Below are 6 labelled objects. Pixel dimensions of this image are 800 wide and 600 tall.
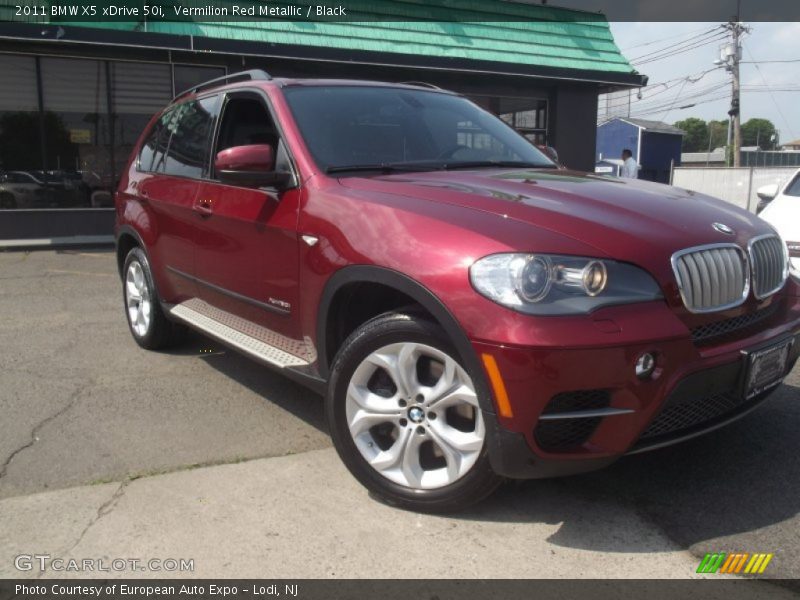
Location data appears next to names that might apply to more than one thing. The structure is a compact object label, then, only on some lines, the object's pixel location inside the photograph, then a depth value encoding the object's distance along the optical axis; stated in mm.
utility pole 33438
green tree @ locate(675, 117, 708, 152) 108500
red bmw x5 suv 2496
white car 5855
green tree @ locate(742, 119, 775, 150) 109600
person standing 15297
